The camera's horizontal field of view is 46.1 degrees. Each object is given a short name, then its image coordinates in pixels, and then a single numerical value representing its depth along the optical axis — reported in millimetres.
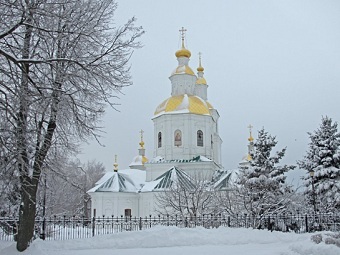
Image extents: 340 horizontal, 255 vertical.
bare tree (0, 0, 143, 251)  8016
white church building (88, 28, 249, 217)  34031
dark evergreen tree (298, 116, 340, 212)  23797
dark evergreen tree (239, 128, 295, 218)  21625
